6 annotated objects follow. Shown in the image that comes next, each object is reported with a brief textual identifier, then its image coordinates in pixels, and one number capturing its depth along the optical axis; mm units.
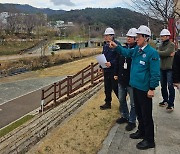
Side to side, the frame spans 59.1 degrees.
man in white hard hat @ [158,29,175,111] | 3079
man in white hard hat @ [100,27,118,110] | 2805
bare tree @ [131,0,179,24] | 5542
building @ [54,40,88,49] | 38250
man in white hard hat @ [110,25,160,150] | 2120
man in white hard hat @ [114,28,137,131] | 2618
